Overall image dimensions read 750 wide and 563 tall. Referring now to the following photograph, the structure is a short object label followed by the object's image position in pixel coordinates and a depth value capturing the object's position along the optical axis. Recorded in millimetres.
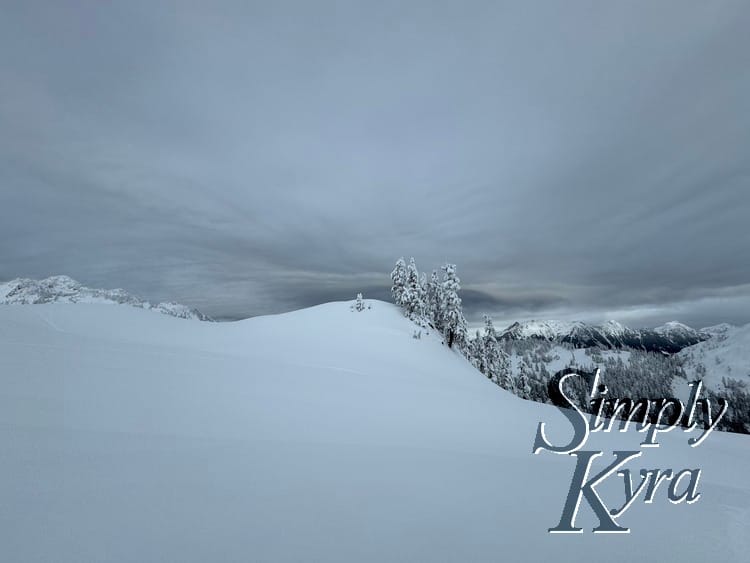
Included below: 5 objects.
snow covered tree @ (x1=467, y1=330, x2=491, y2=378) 38656
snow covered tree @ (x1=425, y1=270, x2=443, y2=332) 36438
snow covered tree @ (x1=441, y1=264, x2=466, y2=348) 34719
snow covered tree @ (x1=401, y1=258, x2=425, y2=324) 36281
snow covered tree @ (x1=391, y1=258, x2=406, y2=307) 37188
